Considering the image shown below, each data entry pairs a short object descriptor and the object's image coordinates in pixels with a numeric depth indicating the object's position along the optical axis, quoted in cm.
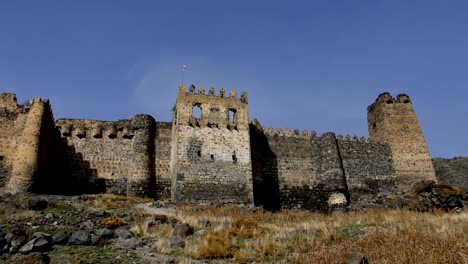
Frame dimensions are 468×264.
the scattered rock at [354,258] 838
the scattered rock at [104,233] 1249
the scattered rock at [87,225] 1367
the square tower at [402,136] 3031
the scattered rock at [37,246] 1122
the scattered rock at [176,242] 1160
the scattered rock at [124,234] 1253
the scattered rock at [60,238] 1188
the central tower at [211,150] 2364
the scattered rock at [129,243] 1165
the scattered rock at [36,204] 1695
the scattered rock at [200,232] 1298
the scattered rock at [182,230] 1275
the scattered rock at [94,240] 1184
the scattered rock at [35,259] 1007
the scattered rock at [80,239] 1187
